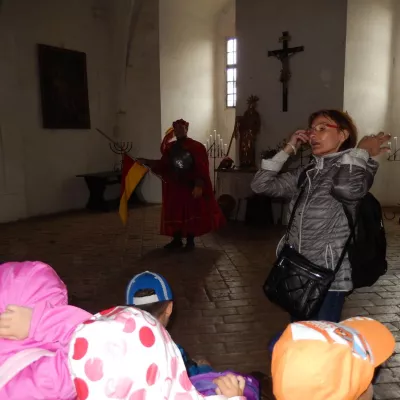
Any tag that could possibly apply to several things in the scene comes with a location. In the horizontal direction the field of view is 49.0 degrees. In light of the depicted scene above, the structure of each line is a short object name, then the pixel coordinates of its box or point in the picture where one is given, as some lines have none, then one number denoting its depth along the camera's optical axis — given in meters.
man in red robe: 5.45
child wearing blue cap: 1.88
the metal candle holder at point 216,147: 11.53
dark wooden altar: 9.45
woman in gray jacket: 2.10
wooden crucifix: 7.57
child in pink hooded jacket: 1.26
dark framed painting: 8.81
